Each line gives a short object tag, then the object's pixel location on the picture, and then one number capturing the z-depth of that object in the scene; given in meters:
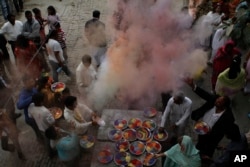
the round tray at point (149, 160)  4.62
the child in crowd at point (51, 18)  8.05
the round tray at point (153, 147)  4.80
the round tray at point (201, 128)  4.93
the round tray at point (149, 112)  5.50
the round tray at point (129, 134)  5.02
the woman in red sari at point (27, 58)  6.67
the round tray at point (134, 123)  5.27
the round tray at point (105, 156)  4.67
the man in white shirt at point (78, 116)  5.02
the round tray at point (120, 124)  5.26
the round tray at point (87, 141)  5.13
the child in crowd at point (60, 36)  7.67
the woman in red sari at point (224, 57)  6.23
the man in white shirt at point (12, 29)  7.62
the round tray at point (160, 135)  5.04
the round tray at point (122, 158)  4.63
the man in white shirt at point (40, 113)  5.02
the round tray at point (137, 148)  4.76
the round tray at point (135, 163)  4.56
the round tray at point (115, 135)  5.04
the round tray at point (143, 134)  5.02
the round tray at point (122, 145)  4.82
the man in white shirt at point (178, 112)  5.01
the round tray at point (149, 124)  5.23
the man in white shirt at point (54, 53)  6.71
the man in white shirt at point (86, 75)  6.09
